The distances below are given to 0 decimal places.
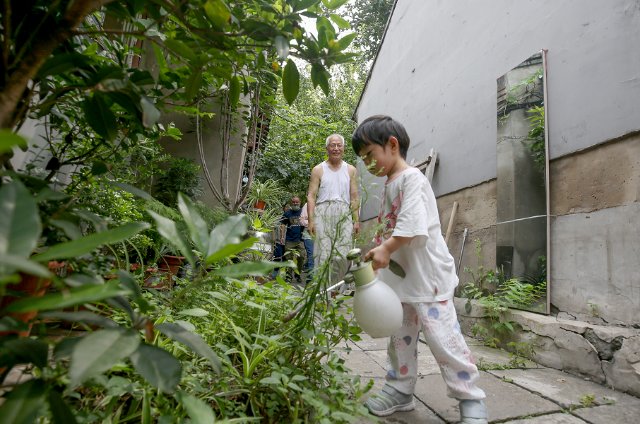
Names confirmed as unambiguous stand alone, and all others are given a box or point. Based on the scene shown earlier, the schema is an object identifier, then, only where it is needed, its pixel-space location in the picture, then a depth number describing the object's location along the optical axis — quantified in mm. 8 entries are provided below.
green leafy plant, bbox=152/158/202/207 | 3543
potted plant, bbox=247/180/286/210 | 5195
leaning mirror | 2537
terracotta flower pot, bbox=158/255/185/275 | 2789
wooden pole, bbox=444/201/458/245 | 3809
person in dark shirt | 6129
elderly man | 3375
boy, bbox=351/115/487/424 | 1354
